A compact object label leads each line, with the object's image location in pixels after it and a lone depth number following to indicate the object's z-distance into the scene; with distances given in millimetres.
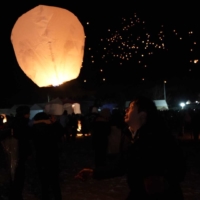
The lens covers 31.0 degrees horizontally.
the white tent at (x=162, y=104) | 34332
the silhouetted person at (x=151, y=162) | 2437
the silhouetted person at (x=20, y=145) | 6188
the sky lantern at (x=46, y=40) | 6314
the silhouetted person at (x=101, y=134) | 8310
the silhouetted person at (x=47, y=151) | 5853
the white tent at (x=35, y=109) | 26495
